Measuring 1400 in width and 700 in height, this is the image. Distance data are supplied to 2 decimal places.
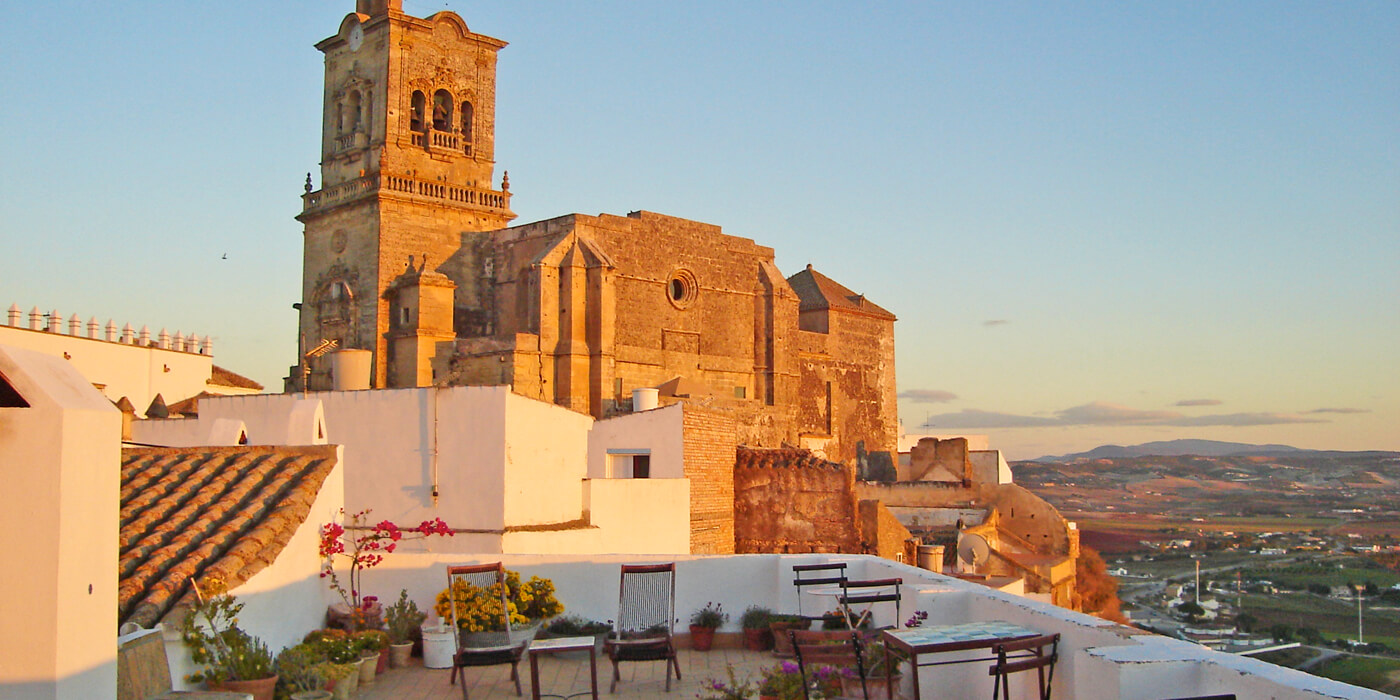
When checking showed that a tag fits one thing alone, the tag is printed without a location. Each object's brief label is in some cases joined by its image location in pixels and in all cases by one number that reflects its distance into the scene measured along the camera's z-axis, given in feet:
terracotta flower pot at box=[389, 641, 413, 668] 30.96
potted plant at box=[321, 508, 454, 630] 32.48
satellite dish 102.57
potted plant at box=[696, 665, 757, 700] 24.22
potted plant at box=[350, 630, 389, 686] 28.84
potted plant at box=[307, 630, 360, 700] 26.50
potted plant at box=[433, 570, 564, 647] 30.73
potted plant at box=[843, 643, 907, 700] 24.11
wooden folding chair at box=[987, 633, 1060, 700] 20.21
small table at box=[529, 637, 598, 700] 24.82
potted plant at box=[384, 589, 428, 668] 31.01
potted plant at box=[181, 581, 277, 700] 24.00
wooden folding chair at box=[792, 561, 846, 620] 32.81
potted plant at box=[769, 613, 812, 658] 31.27
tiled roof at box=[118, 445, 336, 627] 26.37
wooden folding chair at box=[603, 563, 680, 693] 31.35
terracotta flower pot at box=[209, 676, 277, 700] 23.58
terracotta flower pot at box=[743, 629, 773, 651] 33.50
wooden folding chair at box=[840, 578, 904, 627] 28.43
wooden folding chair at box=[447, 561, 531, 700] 25.53
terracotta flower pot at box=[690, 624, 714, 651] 33.53
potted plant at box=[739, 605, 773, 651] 33.53
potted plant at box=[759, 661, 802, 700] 23.35
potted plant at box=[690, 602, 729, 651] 33.55
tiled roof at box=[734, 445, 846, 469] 80.43
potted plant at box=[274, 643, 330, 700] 24.99
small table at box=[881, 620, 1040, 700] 20.47
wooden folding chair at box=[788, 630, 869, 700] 22.36
